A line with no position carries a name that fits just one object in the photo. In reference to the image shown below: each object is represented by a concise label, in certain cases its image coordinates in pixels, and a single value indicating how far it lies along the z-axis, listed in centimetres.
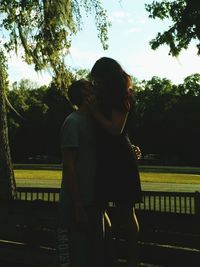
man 363
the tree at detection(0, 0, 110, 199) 1248
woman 375
